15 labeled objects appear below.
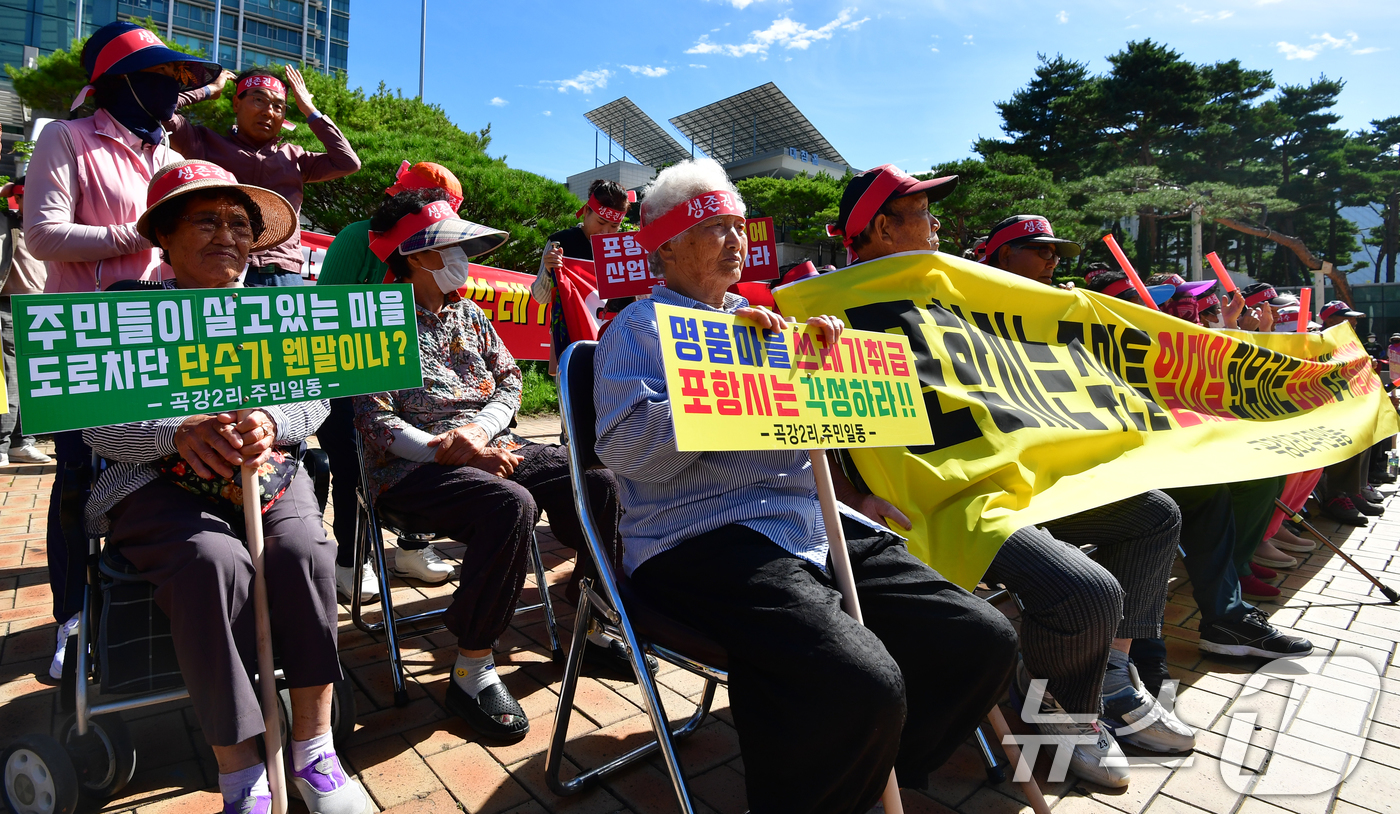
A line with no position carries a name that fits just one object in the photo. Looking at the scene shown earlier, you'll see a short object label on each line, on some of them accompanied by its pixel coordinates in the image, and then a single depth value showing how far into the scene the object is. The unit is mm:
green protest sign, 1478
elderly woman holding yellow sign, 1567
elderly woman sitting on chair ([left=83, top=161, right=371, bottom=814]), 1780
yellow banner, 2387
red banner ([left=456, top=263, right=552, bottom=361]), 6195
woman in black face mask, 2537
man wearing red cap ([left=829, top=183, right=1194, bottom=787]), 2117
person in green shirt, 3326
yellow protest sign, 1555
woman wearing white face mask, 2447
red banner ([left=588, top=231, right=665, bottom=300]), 4270
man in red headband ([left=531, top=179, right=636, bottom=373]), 4688
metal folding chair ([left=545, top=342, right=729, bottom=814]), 1755
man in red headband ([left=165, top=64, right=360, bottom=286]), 3365
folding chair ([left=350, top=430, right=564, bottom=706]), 2592
